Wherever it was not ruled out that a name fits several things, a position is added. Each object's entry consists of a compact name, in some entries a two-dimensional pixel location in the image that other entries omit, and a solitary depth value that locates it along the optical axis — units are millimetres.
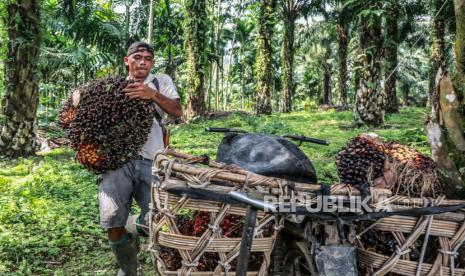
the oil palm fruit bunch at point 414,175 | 1812
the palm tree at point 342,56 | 22000
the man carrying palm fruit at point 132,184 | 2855
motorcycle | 1475
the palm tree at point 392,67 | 14482
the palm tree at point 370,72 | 9797
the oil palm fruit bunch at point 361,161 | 1919
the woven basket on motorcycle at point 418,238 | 1500
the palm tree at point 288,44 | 20172
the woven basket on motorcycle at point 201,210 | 1457
